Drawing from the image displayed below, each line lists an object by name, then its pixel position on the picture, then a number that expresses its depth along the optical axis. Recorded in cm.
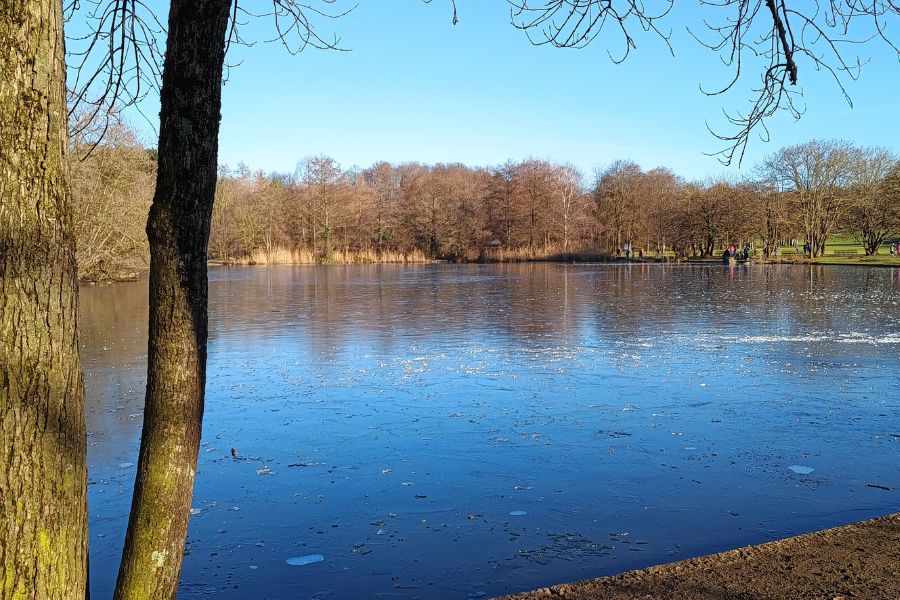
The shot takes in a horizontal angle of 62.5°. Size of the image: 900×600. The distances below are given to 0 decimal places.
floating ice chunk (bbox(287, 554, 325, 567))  469
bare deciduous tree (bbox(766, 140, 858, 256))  4766
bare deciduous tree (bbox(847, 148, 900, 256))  4488
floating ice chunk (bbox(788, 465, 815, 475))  611
